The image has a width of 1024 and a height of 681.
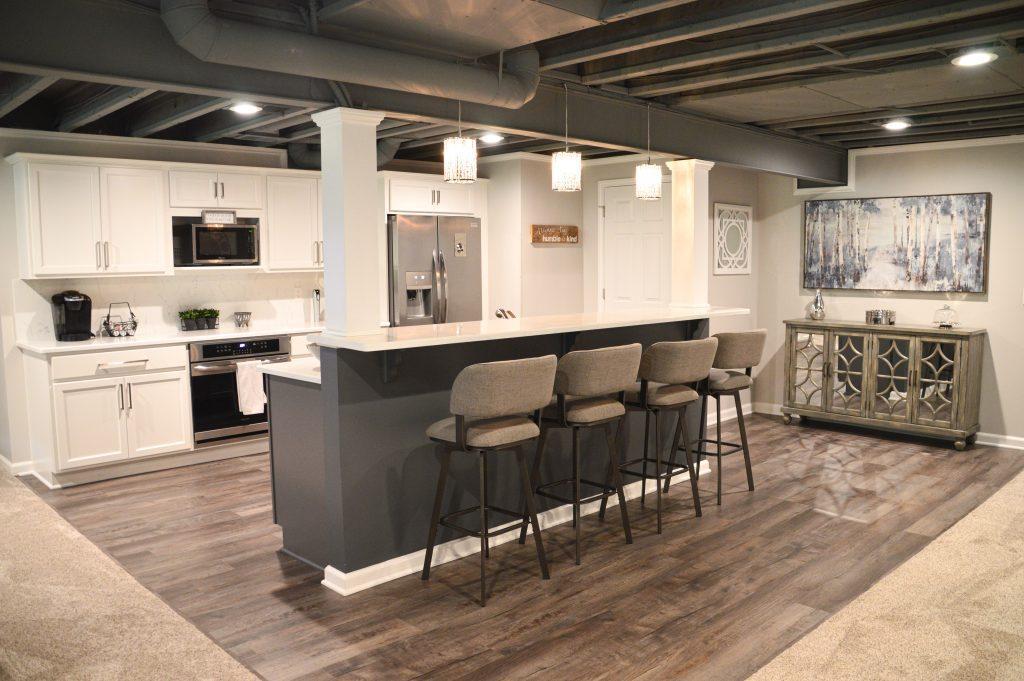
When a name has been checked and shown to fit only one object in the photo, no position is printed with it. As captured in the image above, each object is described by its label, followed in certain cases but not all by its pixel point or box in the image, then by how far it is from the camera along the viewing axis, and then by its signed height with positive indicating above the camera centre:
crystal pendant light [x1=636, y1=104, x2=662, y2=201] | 4.70 +0.56
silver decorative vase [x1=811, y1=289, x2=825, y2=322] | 7.14 -0.32
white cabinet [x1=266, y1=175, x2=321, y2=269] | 6.25 +0.44
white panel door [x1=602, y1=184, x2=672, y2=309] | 6.79 +0.22
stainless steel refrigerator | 6.65 +0.08
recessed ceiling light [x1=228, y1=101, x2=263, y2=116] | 4.60 +1.03
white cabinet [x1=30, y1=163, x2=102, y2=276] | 5.19 +0.42
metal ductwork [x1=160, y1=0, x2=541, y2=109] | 2.85 +0.90
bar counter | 3.60 -0.80
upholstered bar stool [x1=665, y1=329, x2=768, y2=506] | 4.79 -0.56
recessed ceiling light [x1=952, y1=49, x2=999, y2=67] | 3.72 +1.01
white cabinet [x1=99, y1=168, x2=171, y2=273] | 5.48 +0.43
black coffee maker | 5.39 -0.23
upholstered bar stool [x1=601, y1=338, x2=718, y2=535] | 4.33 -0.58
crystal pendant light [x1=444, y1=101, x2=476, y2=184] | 3.72 +0.57
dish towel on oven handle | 5.85 -0.79
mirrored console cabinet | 6.21 -0.86
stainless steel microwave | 5.86 +0.28
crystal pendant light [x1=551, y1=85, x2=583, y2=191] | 4.14 +0.55
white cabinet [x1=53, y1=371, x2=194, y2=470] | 5.16 -0.92
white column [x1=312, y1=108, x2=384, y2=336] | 3.55 +0.27
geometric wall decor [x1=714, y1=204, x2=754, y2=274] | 7.02 +0.32
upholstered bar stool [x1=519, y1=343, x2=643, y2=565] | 3.82 -0.59
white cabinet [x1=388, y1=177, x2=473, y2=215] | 6.64 +0.70
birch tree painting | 6.45 +0.25
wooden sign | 7.06 +0.38
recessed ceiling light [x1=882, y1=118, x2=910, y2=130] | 5.66 +1.07
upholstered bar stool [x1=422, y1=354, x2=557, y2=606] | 3.35 -0.62
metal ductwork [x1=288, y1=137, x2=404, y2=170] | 6.26 +1.00
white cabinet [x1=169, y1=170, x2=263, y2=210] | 5.78 +0.68
